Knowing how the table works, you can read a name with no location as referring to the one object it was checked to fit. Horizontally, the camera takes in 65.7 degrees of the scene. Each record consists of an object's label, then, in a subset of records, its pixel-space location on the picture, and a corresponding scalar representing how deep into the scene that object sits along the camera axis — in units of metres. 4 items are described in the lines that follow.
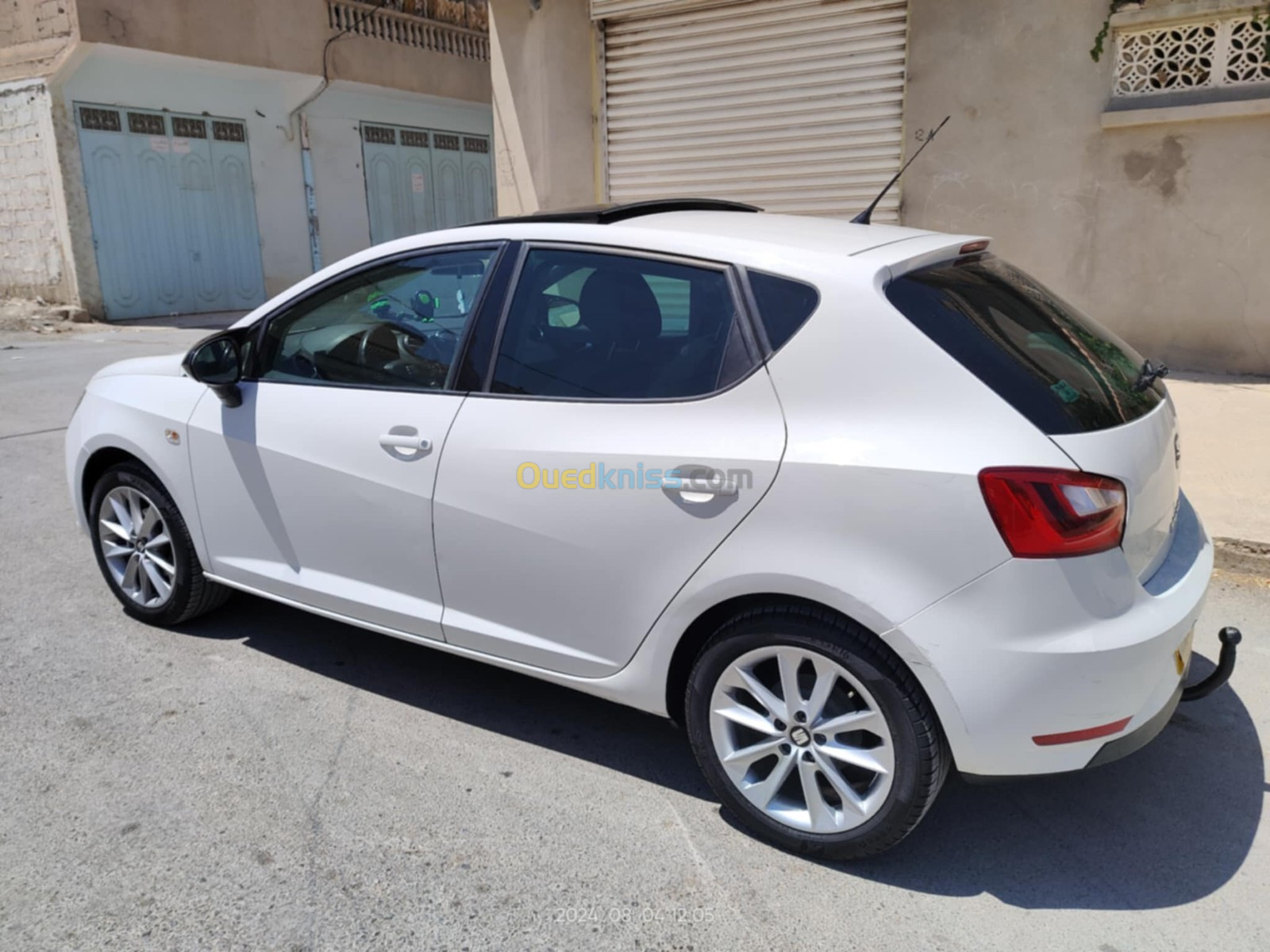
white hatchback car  2.35
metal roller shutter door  8.28
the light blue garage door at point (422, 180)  18.23
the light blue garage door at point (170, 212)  14.19
